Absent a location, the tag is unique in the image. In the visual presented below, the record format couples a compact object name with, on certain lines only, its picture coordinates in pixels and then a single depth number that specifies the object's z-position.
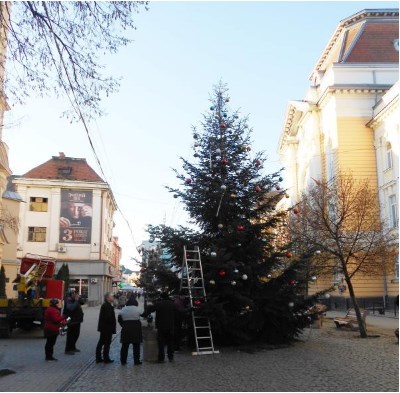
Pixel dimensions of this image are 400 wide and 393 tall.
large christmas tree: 13.95
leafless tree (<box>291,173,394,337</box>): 19.09
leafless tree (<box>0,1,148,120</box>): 8.09
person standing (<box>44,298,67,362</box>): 12.60
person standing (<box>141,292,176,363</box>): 11.92
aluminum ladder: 13.32
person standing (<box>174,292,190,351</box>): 13.41
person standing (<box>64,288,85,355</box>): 14.18
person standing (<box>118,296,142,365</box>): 11.68
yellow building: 36.81
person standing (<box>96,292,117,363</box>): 12.05
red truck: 18.41
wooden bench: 20.30
